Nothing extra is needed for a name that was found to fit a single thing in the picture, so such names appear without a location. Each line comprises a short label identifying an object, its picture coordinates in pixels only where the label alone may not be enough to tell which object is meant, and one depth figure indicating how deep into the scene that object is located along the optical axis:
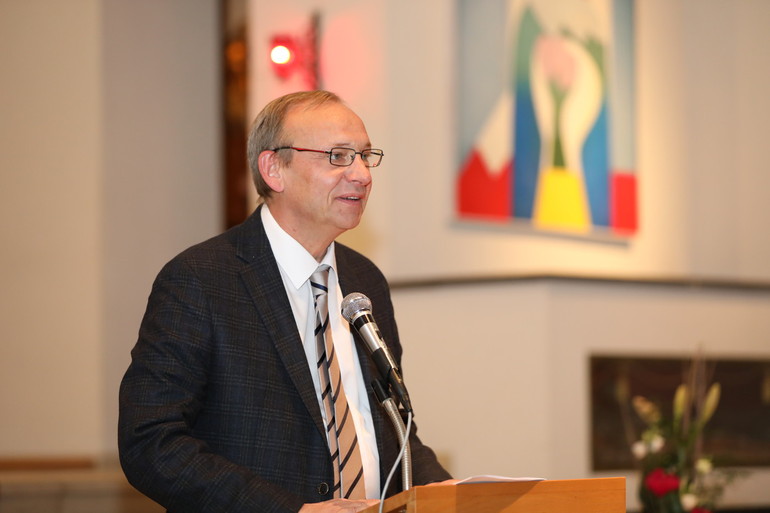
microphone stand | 4.10
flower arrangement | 8.90
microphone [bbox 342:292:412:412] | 4.12
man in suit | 4.17
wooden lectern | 3.55
